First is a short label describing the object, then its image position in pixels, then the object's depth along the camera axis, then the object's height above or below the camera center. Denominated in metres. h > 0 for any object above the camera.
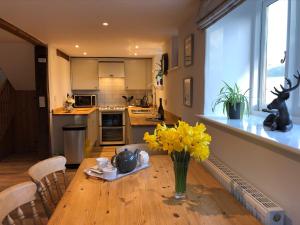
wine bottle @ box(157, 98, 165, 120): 3.76 -0.31
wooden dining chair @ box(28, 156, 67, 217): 1.55 -0.51
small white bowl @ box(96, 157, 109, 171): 1.74 -0.47
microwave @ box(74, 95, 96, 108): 6.29 -0.20
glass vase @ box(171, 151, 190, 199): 1.27 -0.38
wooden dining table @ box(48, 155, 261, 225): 1.12 -0.53
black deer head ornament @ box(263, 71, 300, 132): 1.45 -0.10
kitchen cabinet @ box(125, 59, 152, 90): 6.49 +0.48
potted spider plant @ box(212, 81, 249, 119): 2.00 -0.09
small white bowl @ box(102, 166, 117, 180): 1.60 -0.49
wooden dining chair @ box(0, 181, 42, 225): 1.19 -0.51
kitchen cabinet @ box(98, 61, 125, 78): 6.31 +0.57
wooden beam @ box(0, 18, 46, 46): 3.15 +0.81
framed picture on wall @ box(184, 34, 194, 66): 2.75 +0.46
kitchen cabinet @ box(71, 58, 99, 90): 6.30 +0.45
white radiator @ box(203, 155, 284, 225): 1.16 -0.52
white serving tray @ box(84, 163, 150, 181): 1.64 -0.51
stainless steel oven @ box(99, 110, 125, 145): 6.02 -0.79
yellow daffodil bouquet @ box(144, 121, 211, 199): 1.23 -0.25
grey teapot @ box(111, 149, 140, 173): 1.67 -0.44
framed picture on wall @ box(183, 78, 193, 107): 2.82 +0.01
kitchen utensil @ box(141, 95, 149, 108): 6.23 -0.23
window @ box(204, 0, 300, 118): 1.87 +0.34
